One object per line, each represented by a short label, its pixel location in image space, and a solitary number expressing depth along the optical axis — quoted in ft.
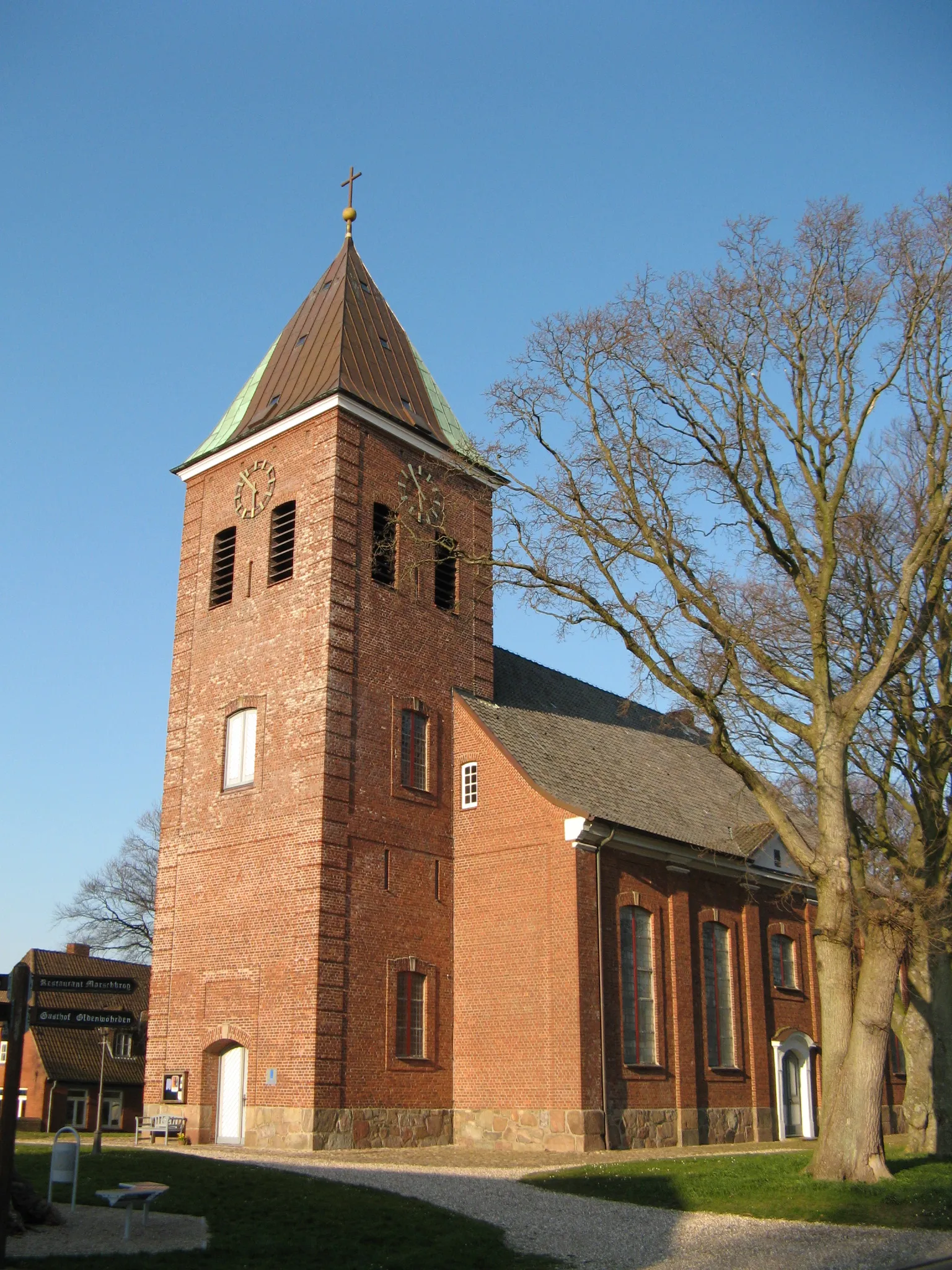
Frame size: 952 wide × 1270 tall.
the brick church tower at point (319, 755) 73.56
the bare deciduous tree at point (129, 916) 156.25
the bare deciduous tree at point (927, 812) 64.13
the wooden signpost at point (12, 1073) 29.19
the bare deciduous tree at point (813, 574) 54.13
